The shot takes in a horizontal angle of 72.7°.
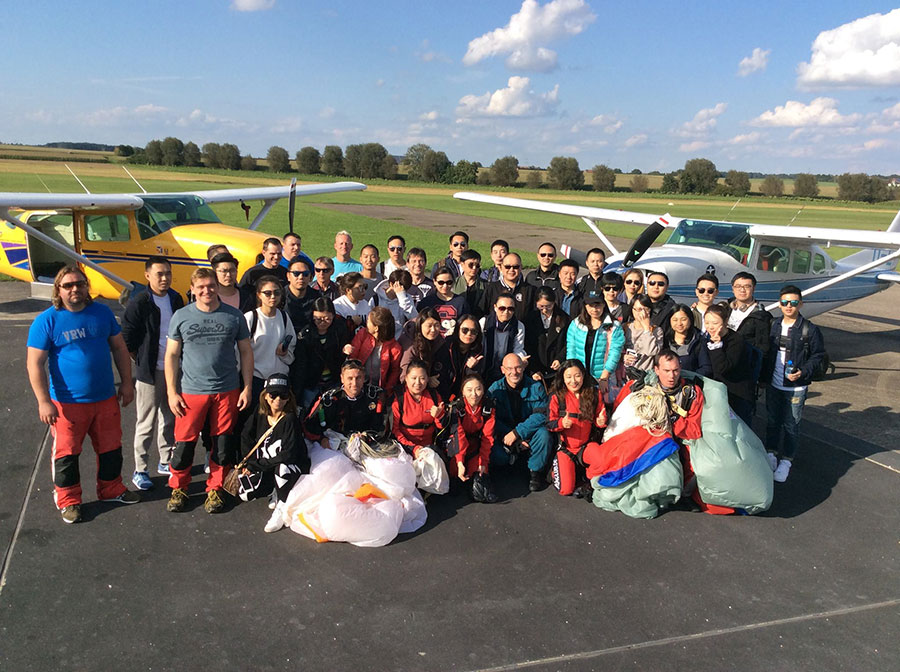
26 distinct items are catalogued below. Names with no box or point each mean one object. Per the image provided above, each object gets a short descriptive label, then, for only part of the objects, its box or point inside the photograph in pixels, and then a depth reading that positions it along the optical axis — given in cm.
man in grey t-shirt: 421
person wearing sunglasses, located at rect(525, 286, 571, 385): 565
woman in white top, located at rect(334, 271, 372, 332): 536
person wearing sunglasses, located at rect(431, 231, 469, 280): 716
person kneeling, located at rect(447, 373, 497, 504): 482
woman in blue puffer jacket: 535
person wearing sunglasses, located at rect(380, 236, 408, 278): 665
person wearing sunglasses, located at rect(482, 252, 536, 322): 598
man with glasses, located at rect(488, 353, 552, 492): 502
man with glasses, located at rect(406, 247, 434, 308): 636
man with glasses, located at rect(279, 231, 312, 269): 666
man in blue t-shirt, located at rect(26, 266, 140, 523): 401
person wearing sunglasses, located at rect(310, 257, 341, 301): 580
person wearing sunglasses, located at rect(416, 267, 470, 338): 558
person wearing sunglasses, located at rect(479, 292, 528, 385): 546
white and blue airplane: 903
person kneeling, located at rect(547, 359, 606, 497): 490
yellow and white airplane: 920
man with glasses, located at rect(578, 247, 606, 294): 646
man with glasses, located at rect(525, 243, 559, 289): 668
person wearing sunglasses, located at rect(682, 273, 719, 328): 558
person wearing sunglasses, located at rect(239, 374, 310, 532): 433
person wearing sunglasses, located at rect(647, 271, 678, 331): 555
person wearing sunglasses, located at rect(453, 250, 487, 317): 632
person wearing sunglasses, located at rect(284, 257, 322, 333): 512
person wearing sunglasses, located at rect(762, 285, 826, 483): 534
